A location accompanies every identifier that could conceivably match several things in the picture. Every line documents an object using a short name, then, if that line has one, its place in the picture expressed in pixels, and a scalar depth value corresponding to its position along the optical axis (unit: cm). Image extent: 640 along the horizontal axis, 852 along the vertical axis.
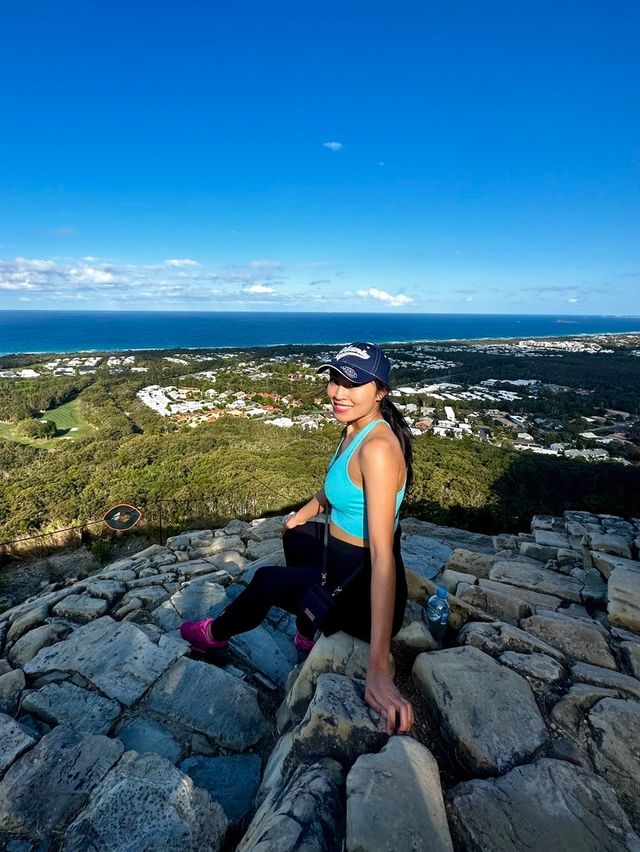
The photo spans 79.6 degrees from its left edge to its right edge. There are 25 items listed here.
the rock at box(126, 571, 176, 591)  427
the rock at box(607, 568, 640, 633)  271
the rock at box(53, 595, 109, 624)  359
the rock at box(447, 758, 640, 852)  119
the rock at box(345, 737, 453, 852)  113
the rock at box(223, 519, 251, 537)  686
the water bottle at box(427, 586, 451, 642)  230
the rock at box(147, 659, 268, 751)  214
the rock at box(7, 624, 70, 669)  303
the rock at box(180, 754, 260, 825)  177
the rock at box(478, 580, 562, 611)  325
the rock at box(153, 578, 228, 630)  346
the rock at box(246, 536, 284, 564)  541
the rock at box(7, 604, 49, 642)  341
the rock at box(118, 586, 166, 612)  374
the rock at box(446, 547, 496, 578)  427
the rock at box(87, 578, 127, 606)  393
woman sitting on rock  168
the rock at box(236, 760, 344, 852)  118
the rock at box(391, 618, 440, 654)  211
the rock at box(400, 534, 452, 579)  461
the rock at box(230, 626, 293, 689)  263
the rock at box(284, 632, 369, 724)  193
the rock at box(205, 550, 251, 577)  468
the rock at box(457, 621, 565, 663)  214
